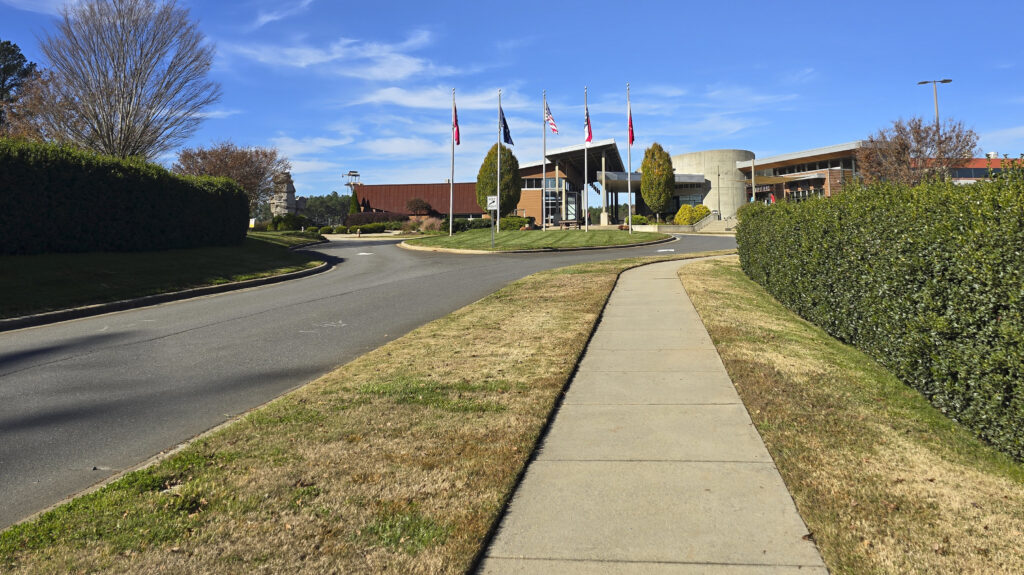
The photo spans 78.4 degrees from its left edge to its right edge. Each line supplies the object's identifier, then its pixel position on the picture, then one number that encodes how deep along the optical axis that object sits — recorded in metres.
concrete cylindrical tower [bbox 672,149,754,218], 79.44
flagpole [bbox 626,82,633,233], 39.97
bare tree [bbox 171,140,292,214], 53.34
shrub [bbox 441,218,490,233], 56.15
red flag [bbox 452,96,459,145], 36.88
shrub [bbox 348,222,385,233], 61.81
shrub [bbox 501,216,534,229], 54.72
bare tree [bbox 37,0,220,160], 27.34
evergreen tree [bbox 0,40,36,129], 49.88
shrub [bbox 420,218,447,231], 59.94
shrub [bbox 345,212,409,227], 70.19
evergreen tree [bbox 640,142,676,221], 62.19
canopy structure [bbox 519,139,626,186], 59.53
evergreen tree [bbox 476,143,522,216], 53.19
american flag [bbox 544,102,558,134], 38.34
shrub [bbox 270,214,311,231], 54.67
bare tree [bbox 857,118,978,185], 42.31
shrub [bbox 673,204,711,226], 61.25
